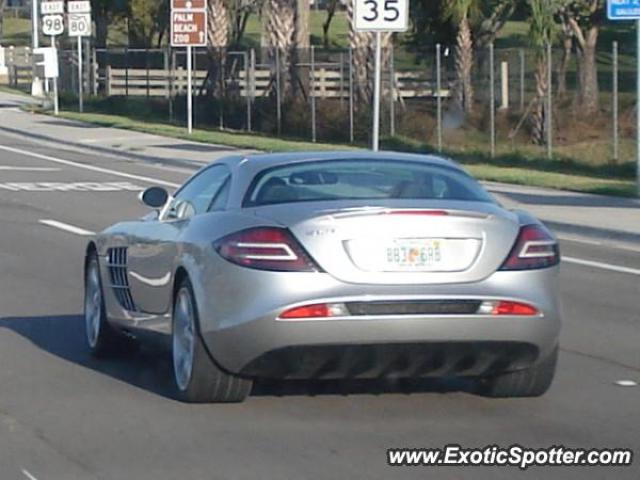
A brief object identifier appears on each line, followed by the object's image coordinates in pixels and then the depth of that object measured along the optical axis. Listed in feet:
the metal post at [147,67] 169.63
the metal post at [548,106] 100.73
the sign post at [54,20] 158.91
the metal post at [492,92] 107.45
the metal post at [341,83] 136.05
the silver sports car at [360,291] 28.91
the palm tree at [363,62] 131.85
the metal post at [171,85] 157.58
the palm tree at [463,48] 123.24
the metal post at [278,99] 139.23
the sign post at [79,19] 155.94
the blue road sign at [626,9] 72.90
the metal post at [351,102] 127.54
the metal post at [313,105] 130.35
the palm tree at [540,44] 112.37
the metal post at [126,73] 175.77
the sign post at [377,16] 71.77
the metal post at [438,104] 113.91
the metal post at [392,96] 122.11
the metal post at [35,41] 197.98
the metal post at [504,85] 117.51
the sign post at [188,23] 123.24
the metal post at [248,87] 143.10
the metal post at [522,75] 111.48
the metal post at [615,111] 95.35
